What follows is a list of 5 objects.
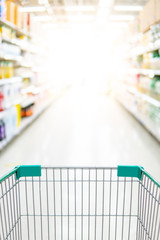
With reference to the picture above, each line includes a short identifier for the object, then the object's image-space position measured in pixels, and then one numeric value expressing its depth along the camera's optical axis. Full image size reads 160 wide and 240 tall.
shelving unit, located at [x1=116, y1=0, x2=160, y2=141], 4.70
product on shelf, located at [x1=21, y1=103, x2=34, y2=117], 6.00
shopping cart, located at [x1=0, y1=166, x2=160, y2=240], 1.52
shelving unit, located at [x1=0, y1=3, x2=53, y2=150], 4.21
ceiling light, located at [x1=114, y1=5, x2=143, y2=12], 8.44
